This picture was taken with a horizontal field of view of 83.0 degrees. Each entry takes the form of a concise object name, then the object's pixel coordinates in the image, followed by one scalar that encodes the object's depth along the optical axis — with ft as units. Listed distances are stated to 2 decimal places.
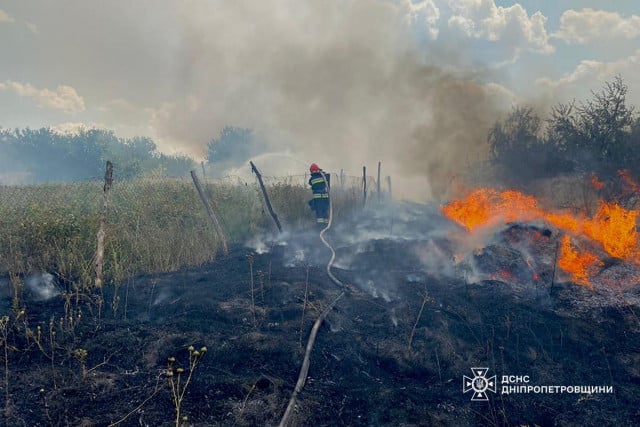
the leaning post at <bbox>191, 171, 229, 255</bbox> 34.83
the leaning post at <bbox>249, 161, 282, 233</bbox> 39.34
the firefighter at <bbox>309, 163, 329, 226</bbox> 42.37
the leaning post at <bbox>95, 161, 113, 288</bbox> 22.94
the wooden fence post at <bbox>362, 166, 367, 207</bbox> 56.58
